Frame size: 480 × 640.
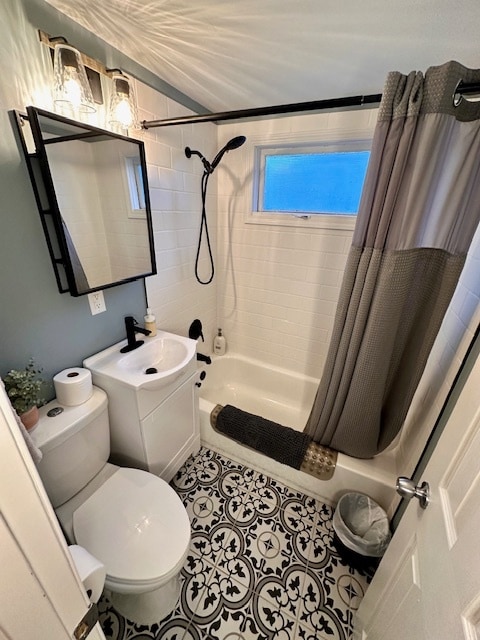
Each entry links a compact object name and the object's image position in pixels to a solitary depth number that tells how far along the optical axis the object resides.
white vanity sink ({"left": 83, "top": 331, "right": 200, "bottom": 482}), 1.20
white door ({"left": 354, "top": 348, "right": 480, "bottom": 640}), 0.46
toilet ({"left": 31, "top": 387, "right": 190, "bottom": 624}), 0.96
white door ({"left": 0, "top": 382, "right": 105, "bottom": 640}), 0.35
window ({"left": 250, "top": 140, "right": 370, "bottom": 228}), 1.72
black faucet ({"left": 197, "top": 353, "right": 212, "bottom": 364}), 1.74
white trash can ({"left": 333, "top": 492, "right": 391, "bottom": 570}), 1.22
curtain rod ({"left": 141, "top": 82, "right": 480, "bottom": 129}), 0.86
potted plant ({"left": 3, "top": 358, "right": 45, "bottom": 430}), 0.92
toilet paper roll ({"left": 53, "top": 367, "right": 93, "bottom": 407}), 1.10
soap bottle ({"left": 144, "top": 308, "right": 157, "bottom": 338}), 1.51
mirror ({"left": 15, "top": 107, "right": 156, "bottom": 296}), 0.95
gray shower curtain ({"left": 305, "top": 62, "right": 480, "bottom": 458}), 0.99
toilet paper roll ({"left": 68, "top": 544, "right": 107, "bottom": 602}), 0.71
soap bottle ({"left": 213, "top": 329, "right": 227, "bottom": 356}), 2.40
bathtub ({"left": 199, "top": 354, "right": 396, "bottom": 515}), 1.45
